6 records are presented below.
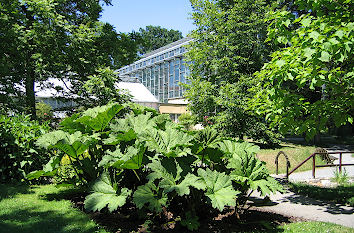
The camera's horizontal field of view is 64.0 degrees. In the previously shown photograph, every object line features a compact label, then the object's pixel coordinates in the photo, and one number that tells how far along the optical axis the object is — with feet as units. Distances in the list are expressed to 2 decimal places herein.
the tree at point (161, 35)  280.43
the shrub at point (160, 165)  11.46
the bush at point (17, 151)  19.77
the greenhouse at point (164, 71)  110.40
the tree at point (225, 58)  43.80
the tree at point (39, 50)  30.50
